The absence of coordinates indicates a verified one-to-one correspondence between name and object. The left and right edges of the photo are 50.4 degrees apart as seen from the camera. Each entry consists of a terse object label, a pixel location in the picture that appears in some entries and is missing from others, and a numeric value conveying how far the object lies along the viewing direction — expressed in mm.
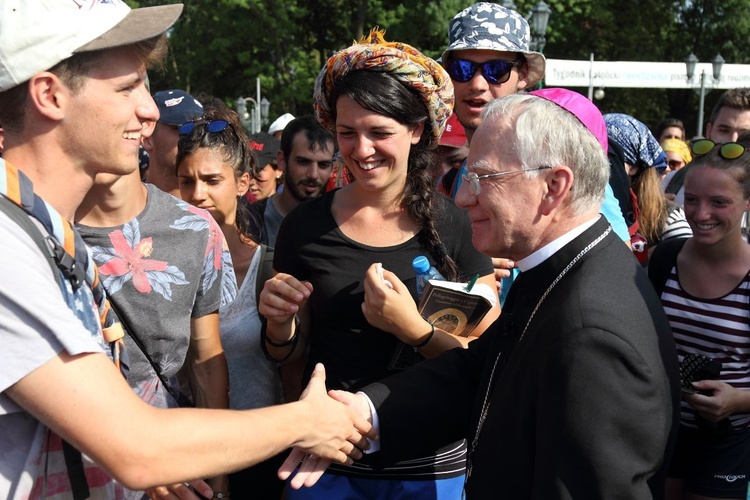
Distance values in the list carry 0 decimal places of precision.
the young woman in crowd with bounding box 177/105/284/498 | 3518
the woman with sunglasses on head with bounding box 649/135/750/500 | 3439
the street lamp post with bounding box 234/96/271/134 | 22766
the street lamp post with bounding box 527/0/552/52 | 16102
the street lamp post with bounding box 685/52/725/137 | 20047
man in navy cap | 4277
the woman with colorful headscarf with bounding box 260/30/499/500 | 2906
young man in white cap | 1651
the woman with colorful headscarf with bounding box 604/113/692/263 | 4949
